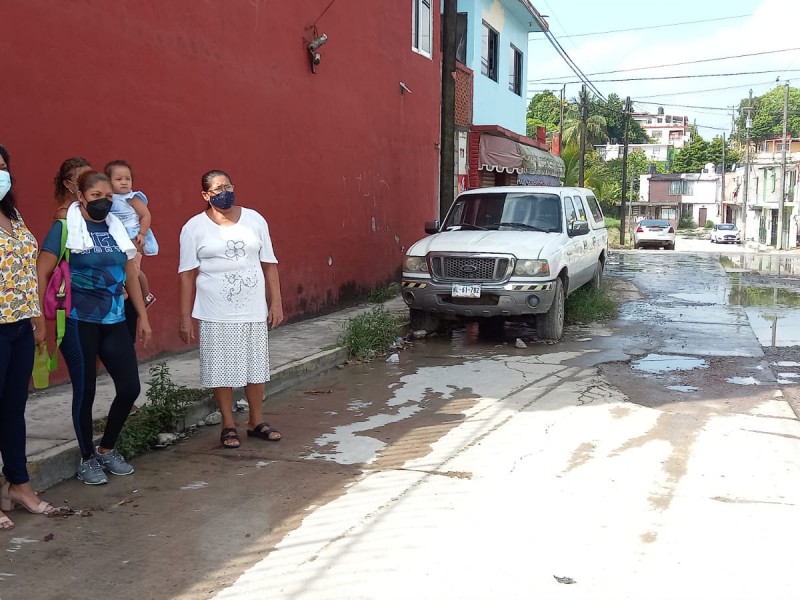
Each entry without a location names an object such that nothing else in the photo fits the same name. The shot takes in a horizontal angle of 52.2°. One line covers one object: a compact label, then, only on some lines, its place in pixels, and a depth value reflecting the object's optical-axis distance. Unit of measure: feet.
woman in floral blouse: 13.03
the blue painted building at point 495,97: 64.90
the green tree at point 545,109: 297.33
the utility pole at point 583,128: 109.60
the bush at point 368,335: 29.63
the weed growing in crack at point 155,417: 17.74
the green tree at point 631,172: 242.88
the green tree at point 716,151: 305.53
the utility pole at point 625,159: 140.67
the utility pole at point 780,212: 152.97
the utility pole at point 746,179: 197.26
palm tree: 219.61
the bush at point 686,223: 280.10
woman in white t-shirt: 17.51
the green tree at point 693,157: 314.35
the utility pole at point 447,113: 41.11
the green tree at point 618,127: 317.79
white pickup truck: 30.94
